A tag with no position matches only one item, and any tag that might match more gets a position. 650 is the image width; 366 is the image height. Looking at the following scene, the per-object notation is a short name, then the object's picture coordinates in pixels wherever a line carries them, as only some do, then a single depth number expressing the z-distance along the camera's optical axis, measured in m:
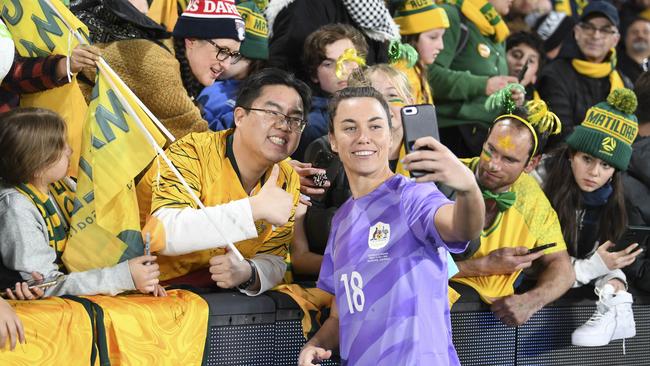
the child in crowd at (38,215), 4.41
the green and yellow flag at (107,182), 4.67
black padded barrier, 4.81
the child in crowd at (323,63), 6.16
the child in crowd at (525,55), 8.14
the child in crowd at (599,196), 6.00
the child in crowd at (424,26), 7.11
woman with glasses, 5.39
